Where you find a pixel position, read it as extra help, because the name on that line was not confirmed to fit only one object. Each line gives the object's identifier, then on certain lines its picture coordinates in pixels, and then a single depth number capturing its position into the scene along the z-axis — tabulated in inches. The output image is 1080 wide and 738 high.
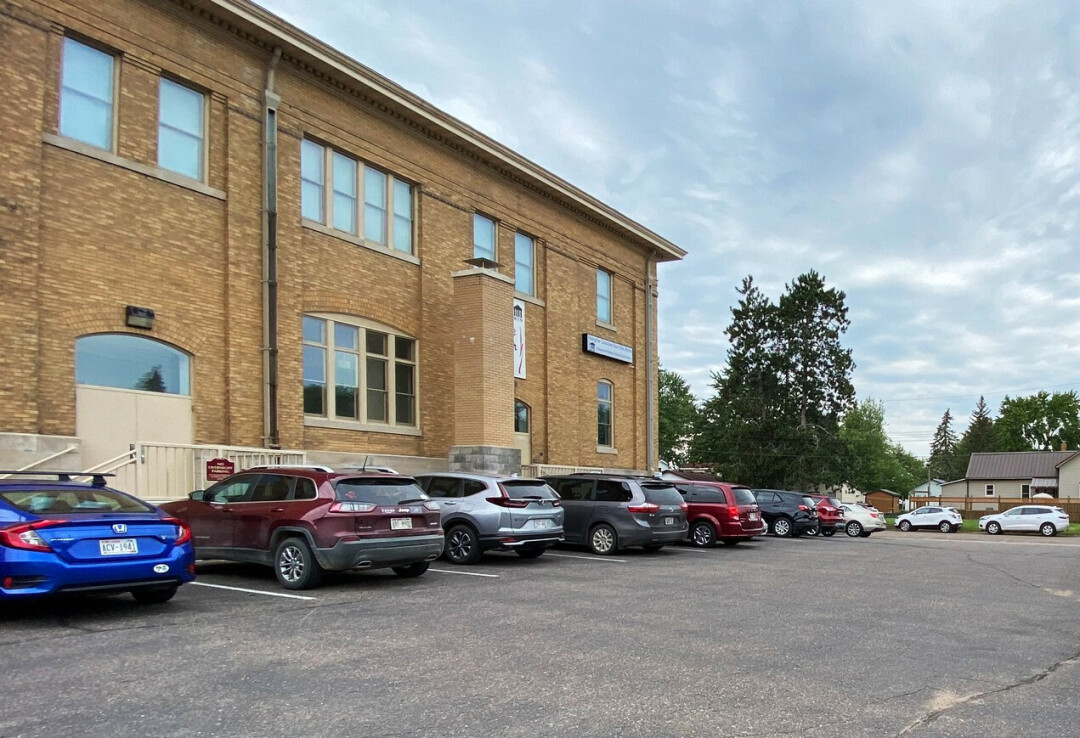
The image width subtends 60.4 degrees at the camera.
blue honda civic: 314.0
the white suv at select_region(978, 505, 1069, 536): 1616.6
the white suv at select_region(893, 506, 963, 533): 1777.8
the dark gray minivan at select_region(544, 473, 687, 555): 648.4
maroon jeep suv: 422.6
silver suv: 550.3
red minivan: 785.6
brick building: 574.9
